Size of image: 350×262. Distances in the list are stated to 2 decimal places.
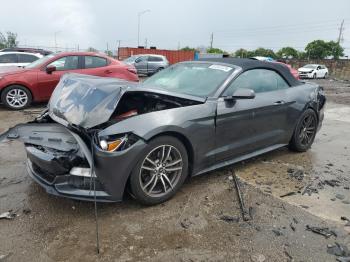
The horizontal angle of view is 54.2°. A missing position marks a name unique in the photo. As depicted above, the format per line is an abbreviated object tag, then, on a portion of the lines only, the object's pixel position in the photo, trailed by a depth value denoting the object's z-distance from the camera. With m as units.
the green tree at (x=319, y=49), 59.00
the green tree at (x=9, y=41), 36.75
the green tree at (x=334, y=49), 58.78
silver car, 21.55
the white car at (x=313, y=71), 32.47
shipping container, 32.38
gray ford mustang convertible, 3.29
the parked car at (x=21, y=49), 18.49
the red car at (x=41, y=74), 8.41
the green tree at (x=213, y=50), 63.95
